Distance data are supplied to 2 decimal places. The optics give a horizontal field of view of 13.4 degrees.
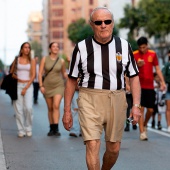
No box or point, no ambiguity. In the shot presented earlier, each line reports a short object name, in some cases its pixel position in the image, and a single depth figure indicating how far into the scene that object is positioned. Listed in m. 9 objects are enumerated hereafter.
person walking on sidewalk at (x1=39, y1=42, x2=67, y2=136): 13.96
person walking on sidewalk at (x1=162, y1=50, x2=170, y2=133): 15.43
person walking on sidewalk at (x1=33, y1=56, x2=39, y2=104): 27.67
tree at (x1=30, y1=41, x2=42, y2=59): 188.38
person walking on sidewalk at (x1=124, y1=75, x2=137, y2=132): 15.22
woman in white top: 13.66
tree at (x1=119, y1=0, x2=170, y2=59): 60.82
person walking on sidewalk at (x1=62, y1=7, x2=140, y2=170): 6.77
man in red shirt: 12.84
